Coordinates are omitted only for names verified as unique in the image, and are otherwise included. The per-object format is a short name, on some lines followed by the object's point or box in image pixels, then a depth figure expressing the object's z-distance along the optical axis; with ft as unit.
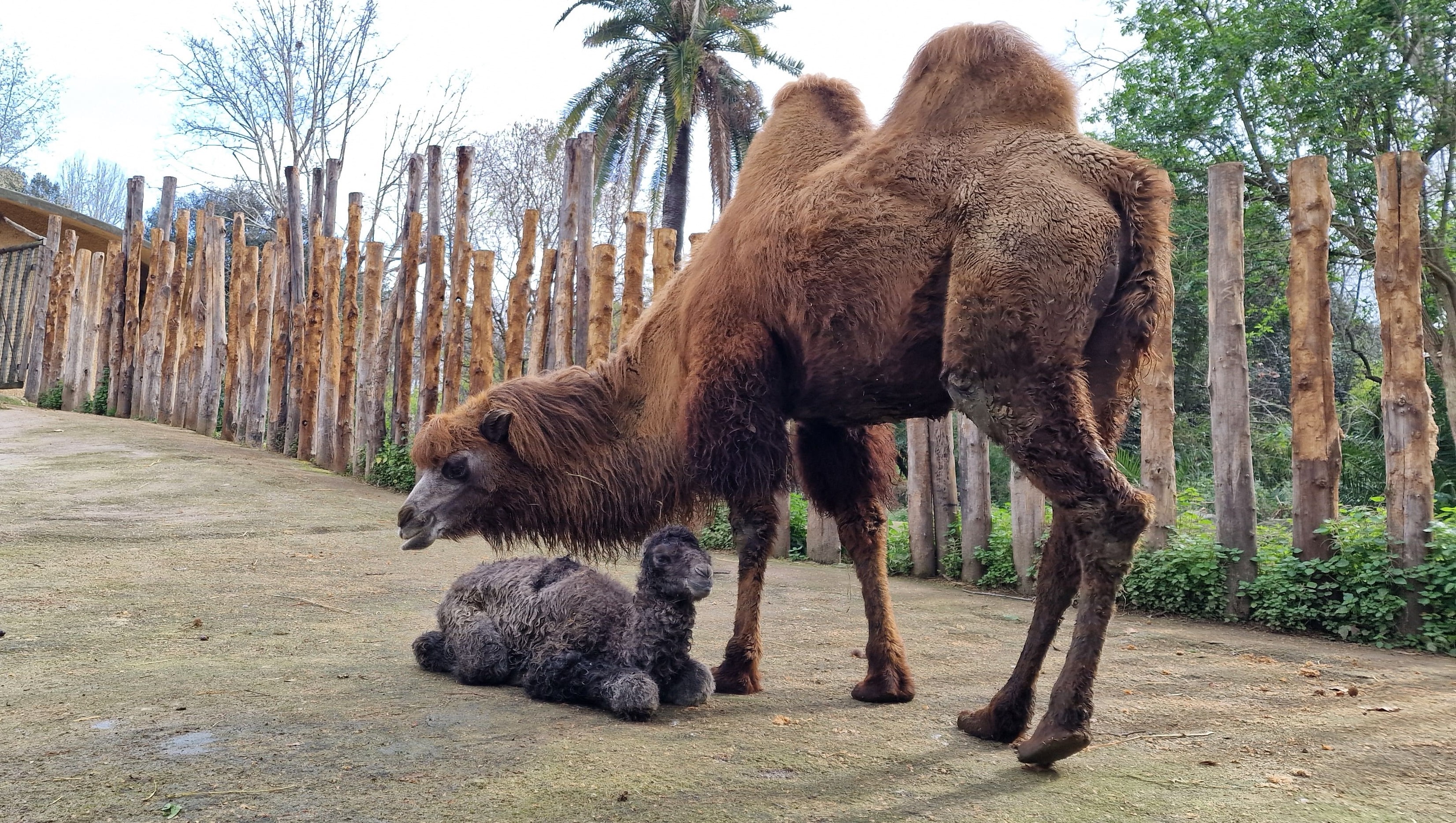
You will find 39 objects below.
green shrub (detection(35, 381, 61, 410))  61.41
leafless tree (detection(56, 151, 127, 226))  218.79
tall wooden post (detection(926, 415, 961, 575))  28.53
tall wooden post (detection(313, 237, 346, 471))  41.50
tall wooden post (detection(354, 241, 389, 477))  38.58
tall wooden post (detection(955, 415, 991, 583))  27.20
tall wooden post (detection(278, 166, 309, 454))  44.42
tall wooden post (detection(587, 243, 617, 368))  33.90
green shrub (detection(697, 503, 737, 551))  32.04
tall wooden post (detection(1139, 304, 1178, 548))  23.43
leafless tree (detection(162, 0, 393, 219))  99.71
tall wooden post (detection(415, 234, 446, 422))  37.01
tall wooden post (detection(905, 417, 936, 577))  28.78
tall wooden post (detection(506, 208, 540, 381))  36.19
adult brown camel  11.89
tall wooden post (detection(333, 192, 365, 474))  40.45
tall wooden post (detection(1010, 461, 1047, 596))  25.68
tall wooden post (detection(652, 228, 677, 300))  33.91
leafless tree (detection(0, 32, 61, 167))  134.72
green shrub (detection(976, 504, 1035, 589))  26.81
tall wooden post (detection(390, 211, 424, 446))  37.52
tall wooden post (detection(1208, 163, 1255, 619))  22.08
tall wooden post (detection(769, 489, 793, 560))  29.58
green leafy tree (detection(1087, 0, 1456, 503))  50.39
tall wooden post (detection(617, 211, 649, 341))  32.68
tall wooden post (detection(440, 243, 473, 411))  35.99
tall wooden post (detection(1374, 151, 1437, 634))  20.11
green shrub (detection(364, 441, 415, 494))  36.58
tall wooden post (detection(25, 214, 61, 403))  64.13
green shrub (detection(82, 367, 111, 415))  58.75
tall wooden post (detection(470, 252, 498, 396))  35.63
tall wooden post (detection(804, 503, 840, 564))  30.99
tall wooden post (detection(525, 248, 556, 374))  35.53
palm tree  89.97
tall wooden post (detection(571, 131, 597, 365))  35.37
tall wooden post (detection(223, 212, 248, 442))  48.11
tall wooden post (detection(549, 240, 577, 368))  34.73
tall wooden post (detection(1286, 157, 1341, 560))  21.21
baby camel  12.96
